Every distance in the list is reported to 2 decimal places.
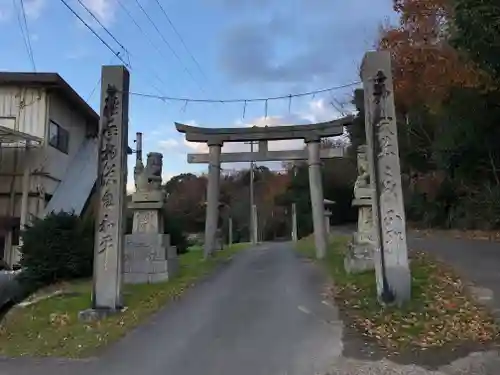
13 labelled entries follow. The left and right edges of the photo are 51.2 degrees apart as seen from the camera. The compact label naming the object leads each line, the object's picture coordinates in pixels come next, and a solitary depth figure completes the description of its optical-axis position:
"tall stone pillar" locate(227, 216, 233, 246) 37.02
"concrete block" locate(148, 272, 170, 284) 12.09
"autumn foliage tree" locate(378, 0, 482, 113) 18.06
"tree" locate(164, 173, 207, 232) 45.28
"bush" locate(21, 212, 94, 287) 12.02
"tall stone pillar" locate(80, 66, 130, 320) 9.06
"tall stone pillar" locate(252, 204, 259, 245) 33.62
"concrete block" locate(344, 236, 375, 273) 11.68
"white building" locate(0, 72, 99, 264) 18.34
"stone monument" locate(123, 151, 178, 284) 12.15
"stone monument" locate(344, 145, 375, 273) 11.74
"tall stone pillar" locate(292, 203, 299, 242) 33.97
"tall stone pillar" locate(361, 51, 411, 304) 8.73
